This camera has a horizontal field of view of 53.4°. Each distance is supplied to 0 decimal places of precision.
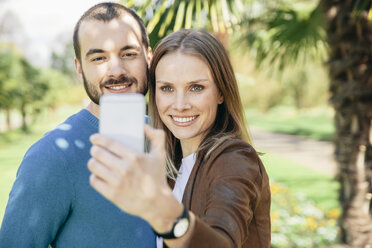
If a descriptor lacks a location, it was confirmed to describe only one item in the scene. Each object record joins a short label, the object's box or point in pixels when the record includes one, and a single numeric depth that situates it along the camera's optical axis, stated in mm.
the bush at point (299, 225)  4281
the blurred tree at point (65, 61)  58169
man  1242
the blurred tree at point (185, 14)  2885
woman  669
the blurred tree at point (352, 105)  3297
